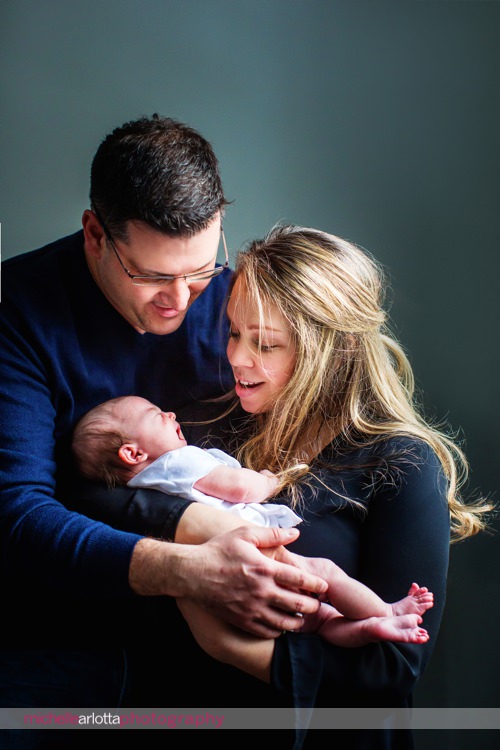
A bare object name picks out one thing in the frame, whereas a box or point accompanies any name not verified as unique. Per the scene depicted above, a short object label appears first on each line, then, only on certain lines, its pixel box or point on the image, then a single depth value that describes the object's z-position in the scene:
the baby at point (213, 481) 1.37
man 1.38
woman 1.38
